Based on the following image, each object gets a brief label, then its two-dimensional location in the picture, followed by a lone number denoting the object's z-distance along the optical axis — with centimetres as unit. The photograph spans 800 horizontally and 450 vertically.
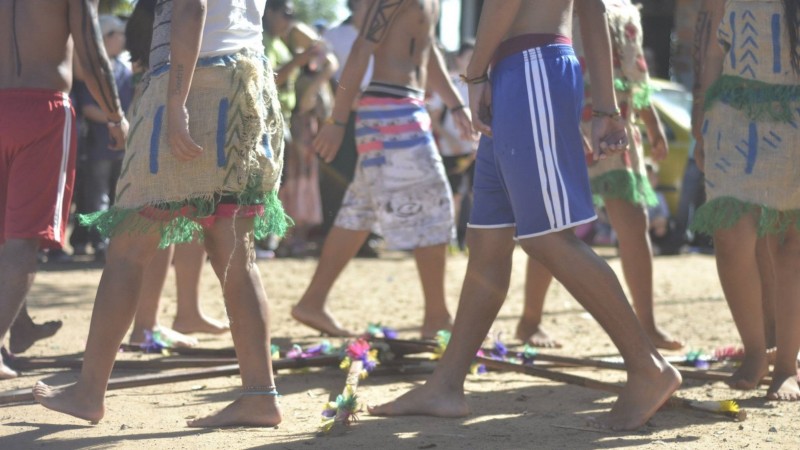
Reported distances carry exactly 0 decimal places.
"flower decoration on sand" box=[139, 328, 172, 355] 1162
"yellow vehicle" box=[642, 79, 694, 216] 2631
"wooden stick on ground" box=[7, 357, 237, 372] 1054
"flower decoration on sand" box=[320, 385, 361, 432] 846
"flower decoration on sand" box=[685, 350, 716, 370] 1104
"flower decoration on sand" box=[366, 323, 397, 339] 1135
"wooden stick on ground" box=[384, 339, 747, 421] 884
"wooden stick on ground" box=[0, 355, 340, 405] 912
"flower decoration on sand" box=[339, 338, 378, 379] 1018
